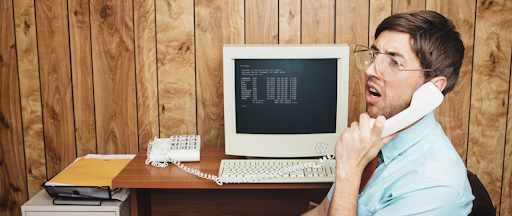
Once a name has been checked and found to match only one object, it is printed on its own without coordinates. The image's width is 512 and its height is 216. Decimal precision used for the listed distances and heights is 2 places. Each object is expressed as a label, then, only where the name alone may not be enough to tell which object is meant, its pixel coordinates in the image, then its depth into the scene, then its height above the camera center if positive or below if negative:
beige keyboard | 1.44 -0.35
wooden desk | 2.02 -0.64
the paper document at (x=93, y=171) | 1.53 -0.39
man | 1.04 -0.14
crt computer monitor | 1.59 -0.06
